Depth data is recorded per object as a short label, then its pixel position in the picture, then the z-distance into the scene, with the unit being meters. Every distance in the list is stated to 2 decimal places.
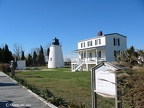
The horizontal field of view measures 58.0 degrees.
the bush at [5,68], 22.64
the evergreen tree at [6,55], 39.74
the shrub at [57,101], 4.78
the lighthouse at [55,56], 37.38
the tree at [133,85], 2.33
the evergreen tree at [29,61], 51.08
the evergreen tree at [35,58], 52.71
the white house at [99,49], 25.64
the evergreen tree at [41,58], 53.71
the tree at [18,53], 56.11
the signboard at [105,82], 2.95
